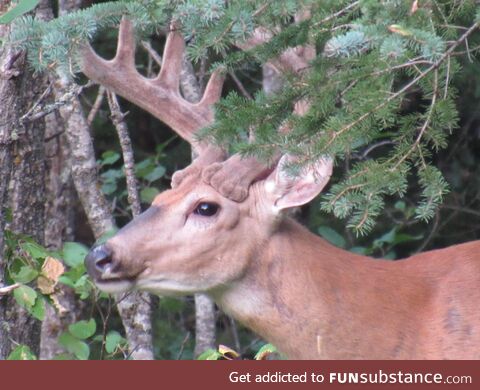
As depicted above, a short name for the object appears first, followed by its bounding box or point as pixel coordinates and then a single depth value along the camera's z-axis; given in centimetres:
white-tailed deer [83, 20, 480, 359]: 1000
